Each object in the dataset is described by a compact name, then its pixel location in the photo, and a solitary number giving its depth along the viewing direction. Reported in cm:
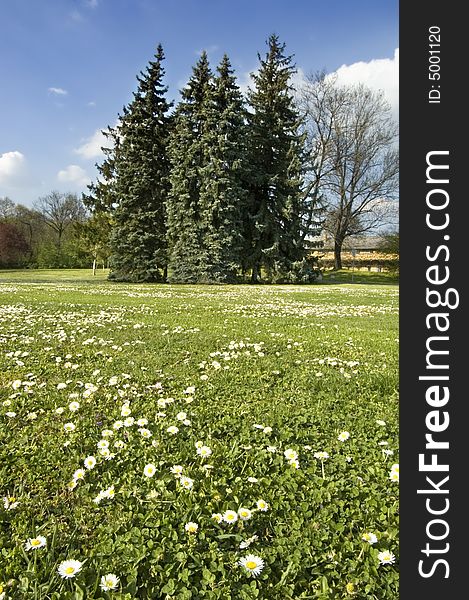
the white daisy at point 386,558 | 164
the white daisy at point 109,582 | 149
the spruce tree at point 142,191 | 2648
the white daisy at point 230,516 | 186
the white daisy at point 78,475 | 218
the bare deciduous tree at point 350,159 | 3425
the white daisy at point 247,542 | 170
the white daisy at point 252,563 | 158
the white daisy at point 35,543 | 168
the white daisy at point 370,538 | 172
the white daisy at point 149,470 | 223
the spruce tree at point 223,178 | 2503
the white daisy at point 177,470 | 222
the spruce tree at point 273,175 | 2730
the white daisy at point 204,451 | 240
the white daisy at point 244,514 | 189
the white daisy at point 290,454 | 245
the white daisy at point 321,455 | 247
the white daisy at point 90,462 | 232
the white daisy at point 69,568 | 152
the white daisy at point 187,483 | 208
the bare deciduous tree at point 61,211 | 5116
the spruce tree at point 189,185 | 2538
